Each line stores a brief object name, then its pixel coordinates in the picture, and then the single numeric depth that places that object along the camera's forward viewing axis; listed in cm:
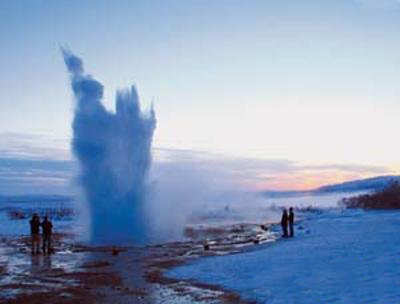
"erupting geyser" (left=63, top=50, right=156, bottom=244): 4159
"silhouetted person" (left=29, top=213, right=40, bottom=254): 3130
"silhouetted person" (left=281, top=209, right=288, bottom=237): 3512
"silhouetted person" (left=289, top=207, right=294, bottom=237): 3466
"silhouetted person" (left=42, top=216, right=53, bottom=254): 3136
